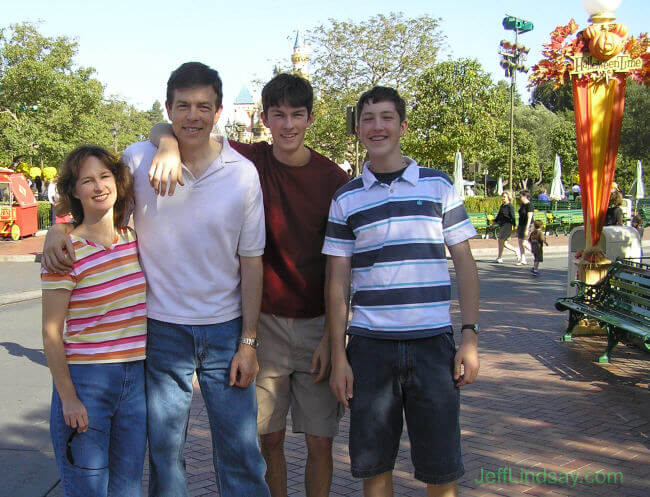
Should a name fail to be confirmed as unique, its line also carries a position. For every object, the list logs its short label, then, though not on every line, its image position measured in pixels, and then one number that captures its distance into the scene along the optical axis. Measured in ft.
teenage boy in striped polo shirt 8.48
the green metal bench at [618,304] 19.67
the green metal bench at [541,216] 75.20
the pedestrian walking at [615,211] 38.65
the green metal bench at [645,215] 88.14
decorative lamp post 23.21
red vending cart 65.57
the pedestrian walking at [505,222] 50.90
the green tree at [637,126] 150.25
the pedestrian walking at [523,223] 49.32
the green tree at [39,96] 82.17
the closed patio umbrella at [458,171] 80.88
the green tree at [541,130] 176.04
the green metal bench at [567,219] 77.25
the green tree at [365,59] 99.55
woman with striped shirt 7.82
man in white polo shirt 8.52
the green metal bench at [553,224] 76.35
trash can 25.52
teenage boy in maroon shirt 9.50
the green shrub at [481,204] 88.17
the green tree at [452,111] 97.86
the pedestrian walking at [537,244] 43.98
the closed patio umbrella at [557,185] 100.56
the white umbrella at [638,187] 86.17
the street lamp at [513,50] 102.47
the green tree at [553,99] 232.73
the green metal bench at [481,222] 73.31
